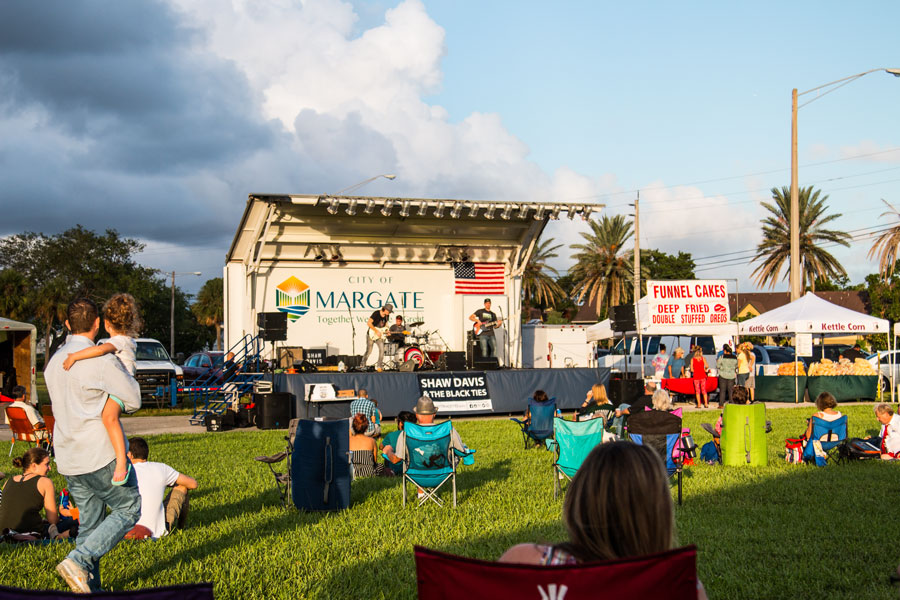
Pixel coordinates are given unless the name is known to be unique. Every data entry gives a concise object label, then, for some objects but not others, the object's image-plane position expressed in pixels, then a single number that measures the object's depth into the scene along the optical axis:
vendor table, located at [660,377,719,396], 21.25
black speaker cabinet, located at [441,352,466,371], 19.17
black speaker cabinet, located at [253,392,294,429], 16.44
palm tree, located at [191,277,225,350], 62.69
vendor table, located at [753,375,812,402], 20.95
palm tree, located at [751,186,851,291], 44.78
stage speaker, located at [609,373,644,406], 18.87
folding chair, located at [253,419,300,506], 7.92
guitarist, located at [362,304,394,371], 19.59
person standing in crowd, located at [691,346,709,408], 20.33
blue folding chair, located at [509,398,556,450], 11.89
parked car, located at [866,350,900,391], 22.22
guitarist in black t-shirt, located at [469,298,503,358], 20.27
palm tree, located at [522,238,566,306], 52.88
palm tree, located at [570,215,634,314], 49.41
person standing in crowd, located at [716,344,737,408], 19.70
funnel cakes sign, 21.77
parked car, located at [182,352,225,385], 31.33
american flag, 22.30
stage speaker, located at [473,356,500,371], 19.64
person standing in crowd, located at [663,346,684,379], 21.75
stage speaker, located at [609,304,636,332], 19.06
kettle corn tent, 20.56
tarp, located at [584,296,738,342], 21.83
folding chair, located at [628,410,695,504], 8.52
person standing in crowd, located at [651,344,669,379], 22.89
